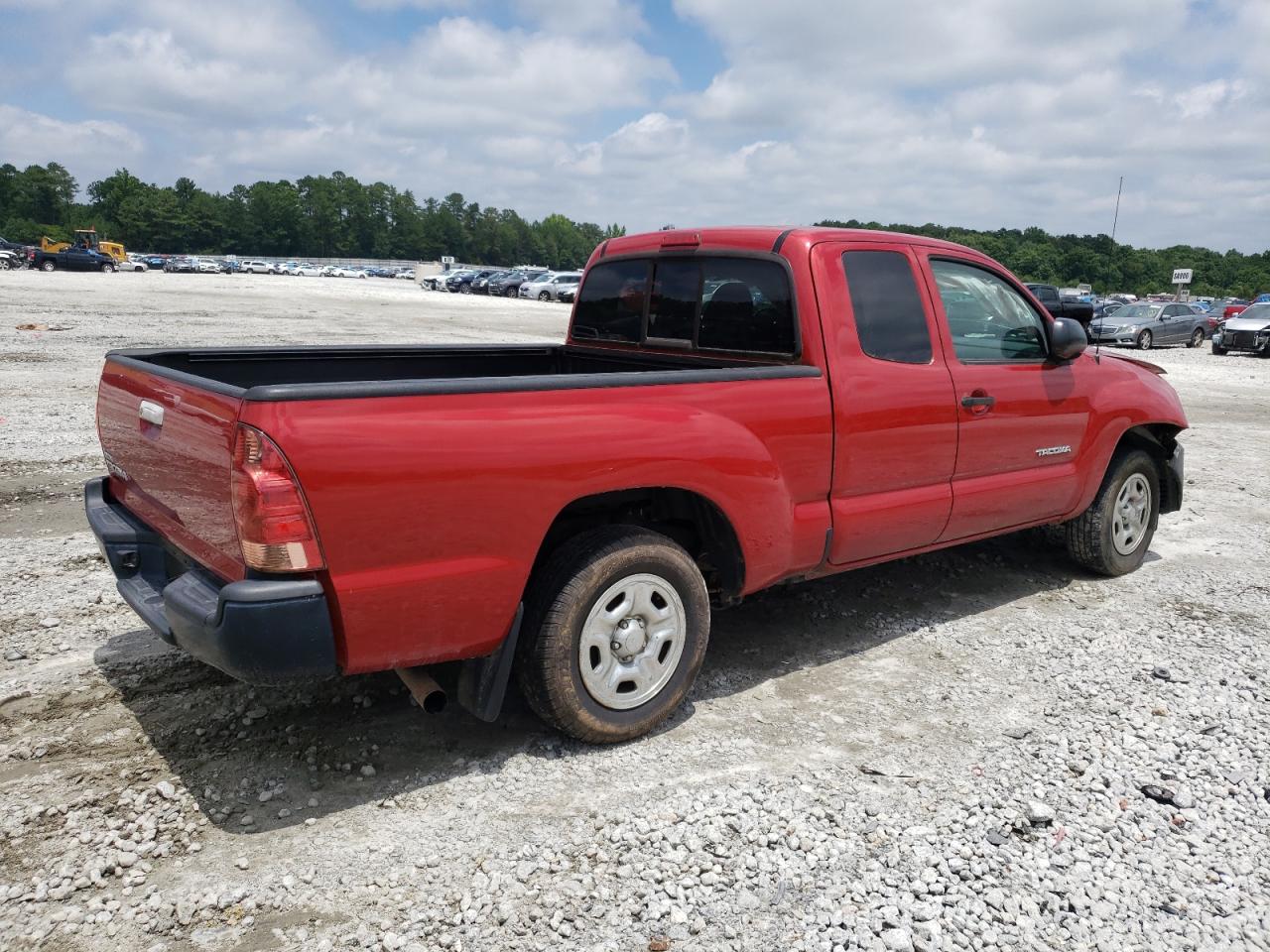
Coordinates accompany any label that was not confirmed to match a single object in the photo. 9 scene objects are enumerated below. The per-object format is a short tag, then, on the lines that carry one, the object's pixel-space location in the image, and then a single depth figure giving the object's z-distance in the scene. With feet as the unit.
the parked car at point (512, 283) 181.57
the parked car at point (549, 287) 165.17
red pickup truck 9.36
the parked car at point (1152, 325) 92.99
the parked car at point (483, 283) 194.53
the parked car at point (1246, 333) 87.86
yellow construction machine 250.37
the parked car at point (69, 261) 187.11
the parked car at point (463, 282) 202.39
